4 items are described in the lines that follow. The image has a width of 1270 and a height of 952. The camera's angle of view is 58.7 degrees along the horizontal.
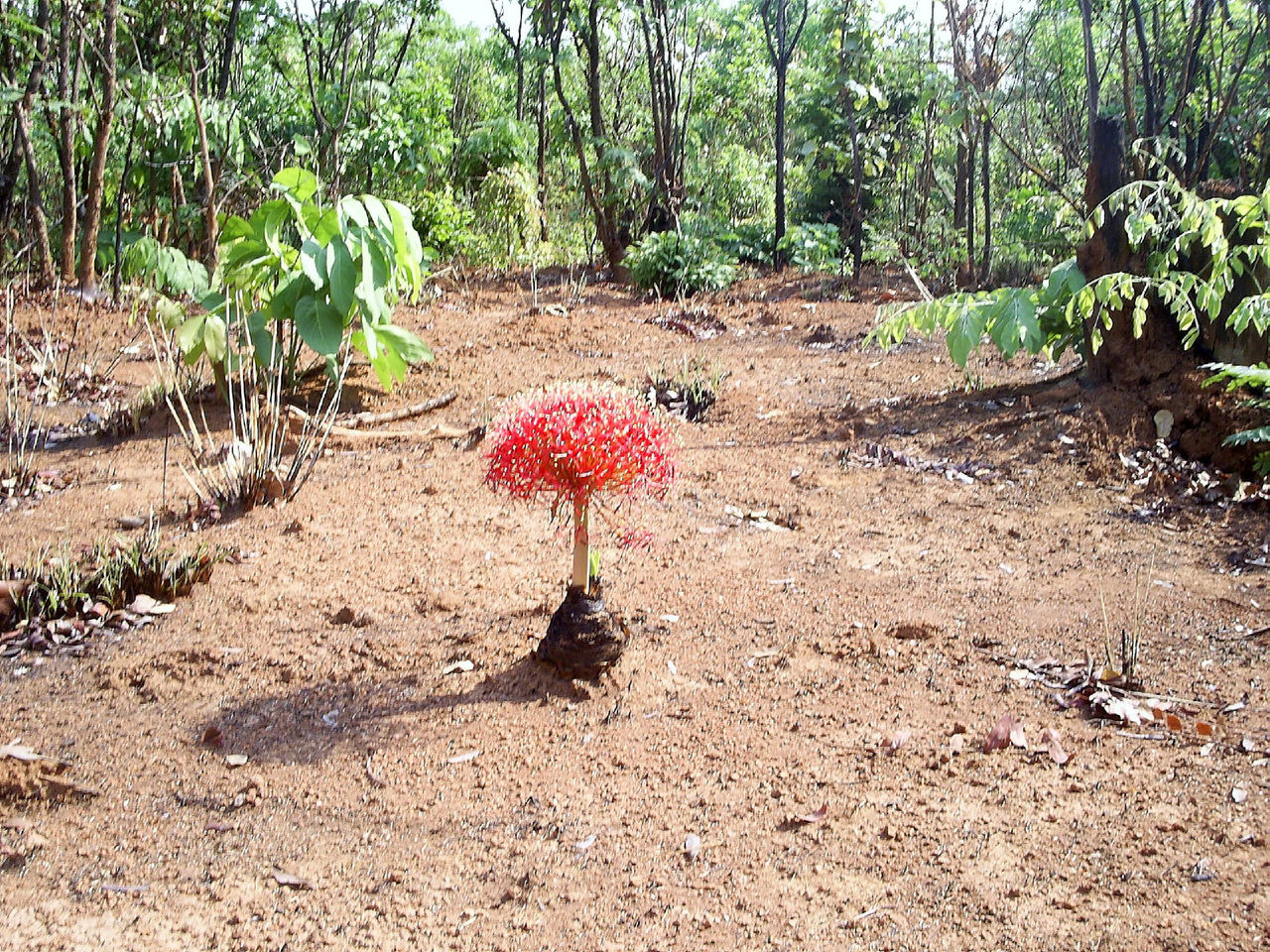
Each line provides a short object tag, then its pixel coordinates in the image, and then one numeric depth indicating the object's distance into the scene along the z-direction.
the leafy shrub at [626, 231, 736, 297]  10.03
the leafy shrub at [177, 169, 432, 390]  4.96
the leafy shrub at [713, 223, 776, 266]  11.98
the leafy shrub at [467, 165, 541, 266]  12.84
